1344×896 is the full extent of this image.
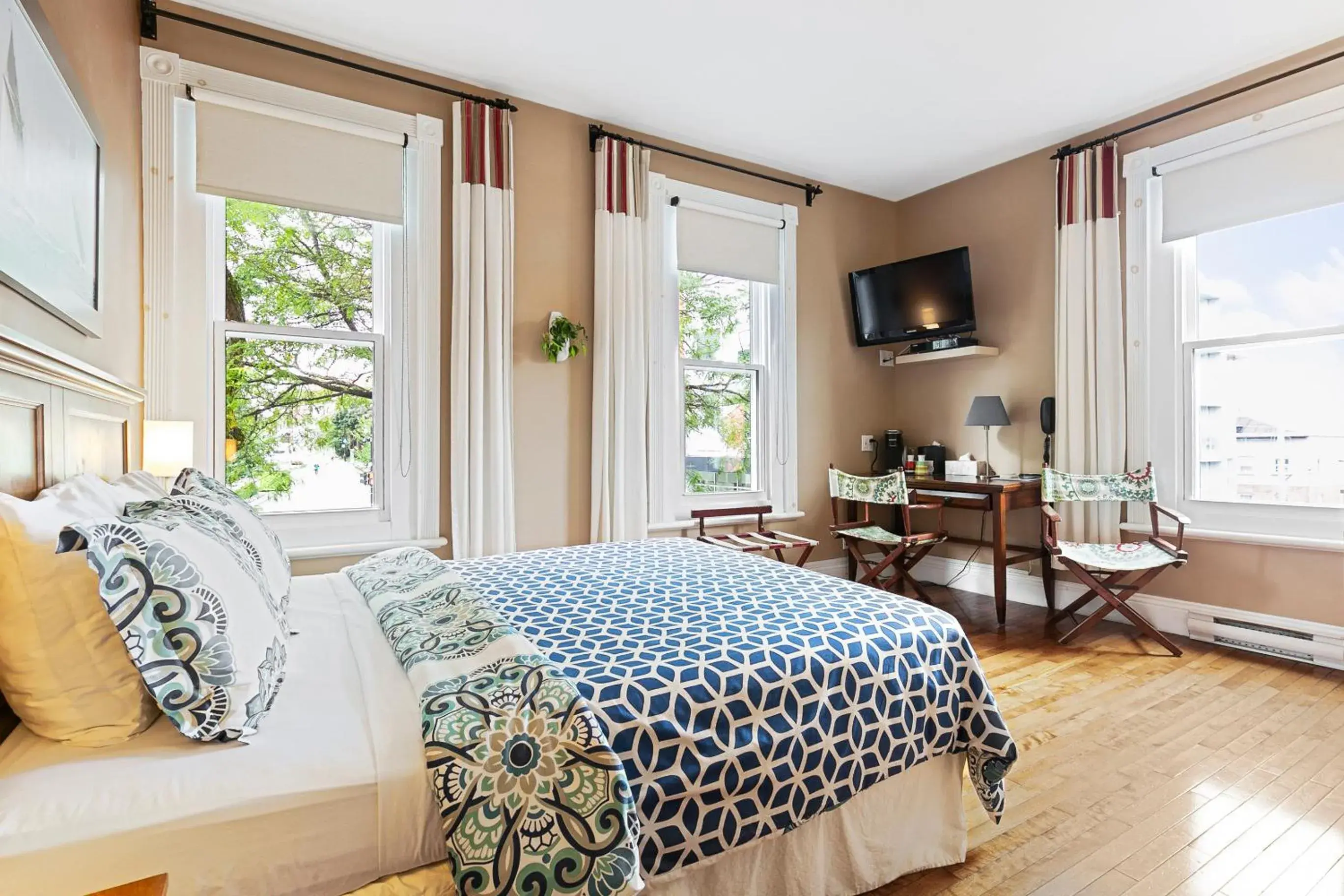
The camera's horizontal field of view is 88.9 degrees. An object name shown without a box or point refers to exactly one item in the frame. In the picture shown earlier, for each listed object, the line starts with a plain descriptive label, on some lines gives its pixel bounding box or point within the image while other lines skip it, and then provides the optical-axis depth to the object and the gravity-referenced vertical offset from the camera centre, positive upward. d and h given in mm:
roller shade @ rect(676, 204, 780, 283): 4180 +1270
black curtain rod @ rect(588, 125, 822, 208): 3771 +1752
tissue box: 4266 -143
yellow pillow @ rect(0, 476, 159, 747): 973 -283
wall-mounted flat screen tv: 4309 +973
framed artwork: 1299 +616
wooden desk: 3750 -321
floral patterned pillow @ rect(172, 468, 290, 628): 1604 -179
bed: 894 -467
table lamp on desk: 4062 +199
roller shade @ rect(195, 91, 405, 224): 2834 +1267
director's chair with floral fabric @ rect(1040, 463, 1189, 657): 3291 -537
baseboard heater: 3127 -941
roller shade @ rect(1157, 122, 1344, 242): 3105 +1255
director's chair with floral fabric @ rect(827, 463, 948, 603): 3893 -533
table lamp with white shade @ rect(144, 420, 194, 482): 2473 +13
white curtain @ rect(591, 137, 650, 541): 3746 +541
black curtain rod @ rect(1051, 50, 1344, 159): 3133 +1712
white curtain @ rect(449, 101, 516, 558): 3303 +563
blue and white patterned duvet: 1208 -490
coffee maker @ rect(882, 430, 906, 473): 4910 -36
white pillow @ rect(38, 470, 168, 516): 1308 -87
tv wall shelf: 4344 +598
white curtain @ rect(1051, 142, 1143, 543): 3756 +618
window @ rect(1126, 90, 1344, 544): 3182 +604
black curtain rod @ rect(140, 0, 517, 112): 2686 +1746
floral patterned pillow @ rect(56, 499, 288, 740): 978 -261
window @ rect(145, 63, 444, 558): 2816 +649
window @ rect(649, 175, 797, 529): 4102 +578
